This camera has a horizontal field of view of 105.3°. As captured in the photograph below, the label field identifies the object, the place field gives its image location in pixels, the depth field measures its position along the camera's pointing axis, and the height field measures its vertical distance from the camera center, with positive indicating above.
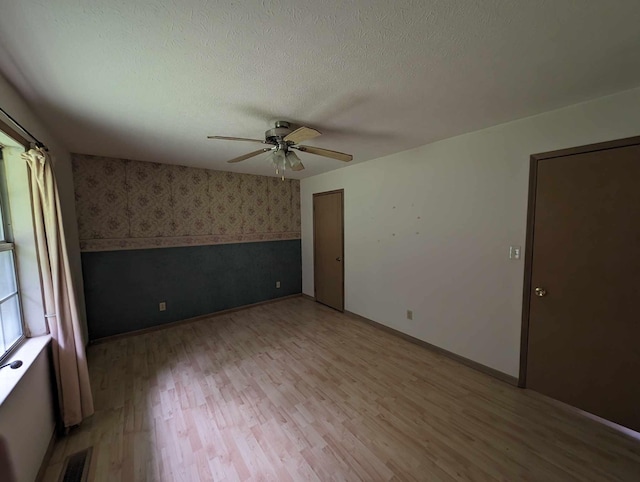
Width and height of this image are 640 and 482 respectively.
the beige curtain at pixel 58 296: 1.68 -0.49
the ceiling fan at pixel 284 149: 2.06 +0.65
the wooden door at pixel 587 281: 1.72 -0.49
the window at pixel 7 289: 1.55 -0.40
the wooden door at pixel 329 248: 4.11 -0.46
